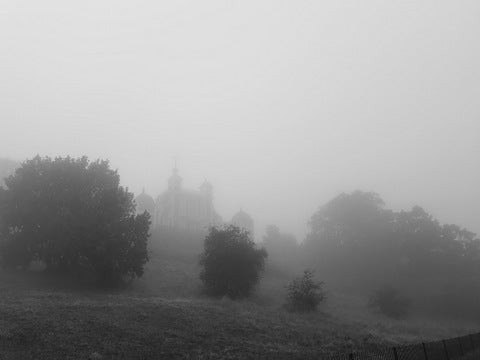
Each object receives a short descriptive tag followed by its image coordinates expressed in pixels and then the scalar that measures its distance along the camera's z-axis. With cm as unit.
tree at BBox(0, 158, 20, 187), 9388
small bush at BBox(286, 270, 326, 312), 4616
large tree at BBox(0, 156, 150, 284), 4519
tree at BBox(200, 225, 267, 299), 5003
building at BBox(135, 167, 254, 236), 10988
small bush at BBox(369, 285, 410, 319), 5900
